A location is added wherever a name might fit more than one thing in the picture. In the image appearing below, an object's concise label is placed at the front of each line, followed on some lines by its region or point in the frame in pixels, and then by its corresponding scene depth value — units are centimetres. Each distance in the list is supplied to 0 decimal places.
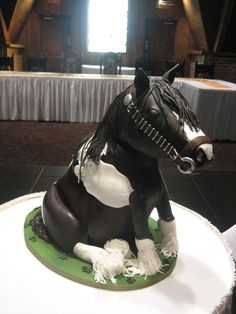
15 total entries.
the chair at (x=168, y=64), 714
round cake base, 73
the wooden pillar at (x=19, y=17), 860
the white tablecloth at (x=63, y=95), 460
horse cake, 69
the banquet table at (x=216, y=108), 407
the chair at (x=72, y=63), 670
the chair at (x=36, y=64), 694
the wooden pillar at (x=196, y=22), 843
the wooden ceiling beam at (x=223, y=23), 749
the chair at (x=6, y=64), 651
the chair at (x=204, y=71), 715
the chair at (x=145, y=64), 707
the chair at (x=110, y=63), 644
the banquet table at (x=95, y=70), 765
